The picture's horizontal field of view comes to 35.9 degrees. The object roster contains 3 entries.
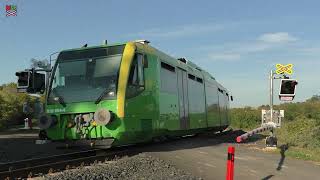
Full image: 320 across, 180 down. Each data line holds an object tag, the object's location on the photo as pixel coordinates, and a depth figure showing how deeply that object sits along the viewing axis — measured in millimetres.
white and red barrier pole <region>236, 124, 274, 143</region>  12726
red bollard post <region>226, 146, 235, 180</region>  9305
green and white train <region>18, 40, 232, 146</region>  14430
